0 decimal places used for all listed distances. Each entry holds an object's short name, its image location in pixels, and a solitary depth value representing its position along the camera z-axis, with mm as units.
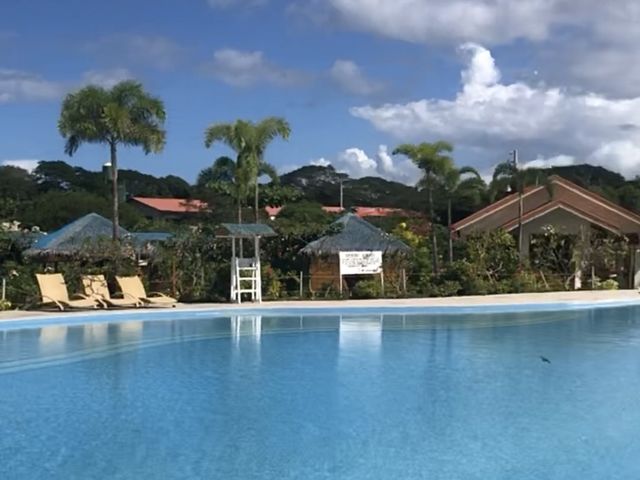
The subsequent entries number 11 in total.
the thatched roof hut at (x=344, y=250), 24500
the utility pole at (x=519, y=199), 28625
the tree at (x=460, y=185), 29000
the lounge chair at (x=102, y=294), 19641
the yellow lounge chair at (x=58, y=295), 18922
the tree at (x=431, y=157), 27953
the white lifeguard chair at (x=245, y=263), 21125
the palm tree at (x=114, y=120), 22484
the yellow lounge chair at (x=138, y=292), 20031
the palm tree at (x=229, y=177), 25234
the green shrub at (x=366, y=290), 23297
